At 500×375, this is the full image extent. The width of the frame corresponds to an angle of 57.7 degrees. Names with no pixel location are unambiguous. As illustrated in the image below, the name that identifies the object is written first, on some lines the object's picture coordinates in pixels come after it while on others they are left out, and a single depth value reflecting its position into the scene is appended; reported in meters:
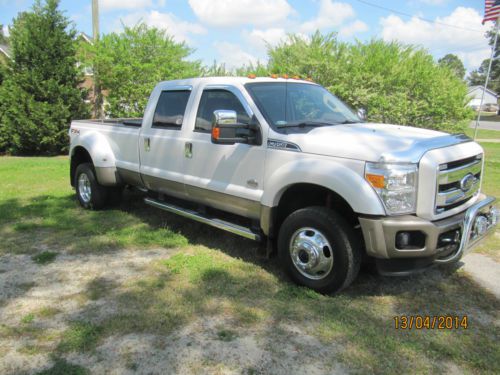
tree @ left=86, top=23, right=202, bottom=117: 13.84
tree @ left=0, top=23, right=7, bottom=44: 56.98
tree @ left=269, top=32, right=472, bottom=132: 11.97
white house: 78.11
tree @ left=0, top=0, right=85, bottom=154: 13.45
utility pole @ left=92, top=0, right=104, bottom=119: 14.60
